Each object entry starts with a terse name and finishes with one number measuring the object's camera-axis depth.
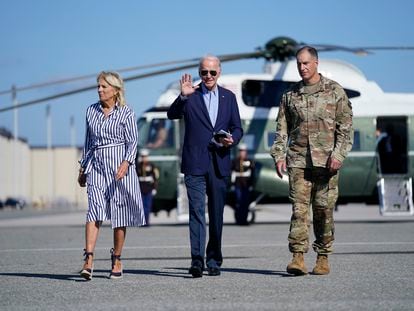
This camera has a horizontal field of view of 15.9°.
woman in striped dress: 13.46
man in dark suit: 13.68
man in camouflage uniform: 13.40
